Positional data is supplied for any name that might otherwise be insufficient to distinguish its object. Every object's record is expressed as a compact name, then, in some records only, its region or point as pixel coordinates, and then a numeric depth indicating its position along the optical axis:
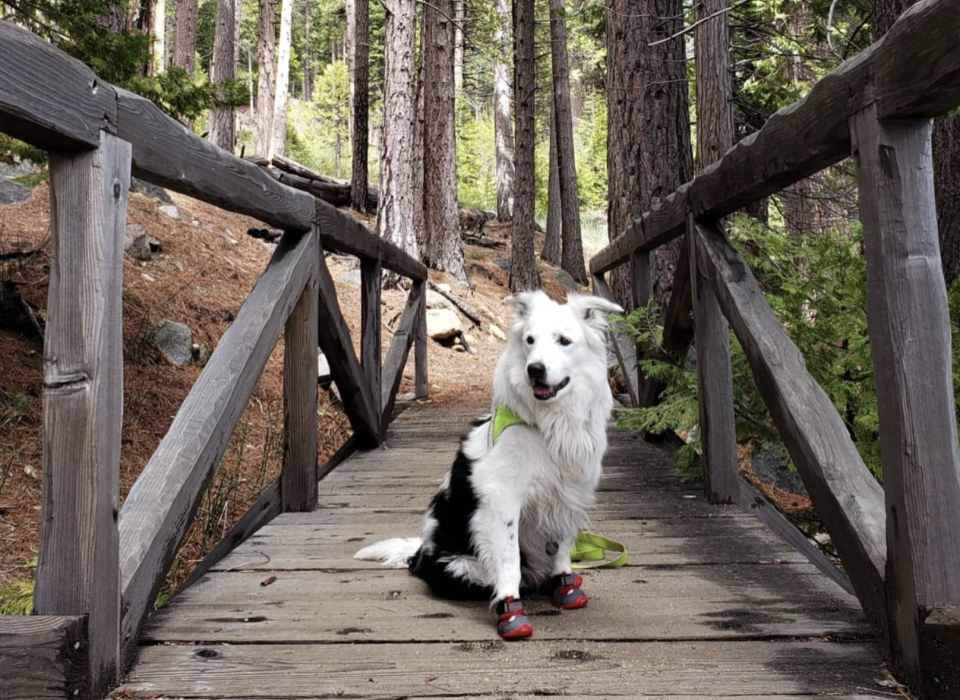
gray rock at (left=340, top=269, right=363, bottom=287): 12.16
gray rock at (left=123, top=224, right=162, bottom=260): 8.28
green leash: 3.04
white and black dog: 2.64
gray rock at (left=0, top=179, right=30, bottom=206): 8.55
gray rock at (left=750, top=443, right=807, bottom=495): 6.53
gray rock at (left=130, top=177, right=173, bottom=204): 10.77
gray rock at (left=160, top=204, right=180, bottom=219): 10.59
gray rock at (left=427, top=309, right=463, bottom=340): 11.21
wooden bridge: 1.83
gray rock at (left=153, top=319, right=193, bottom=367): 6.63
